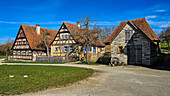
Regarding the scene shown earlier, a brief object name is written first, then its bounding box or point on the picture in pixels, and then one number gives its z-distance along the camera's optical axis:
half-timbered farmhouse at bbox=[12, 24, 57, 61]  35.69
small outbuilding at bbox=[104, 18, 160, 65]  21.95
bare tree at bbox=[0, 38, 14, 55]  51.36
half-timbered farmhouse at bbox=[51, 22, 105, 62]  33.69
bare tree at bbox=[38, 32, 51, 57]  36.64
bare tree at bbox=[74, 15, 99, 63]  26.16
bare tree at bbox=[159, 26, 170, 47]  52.29
